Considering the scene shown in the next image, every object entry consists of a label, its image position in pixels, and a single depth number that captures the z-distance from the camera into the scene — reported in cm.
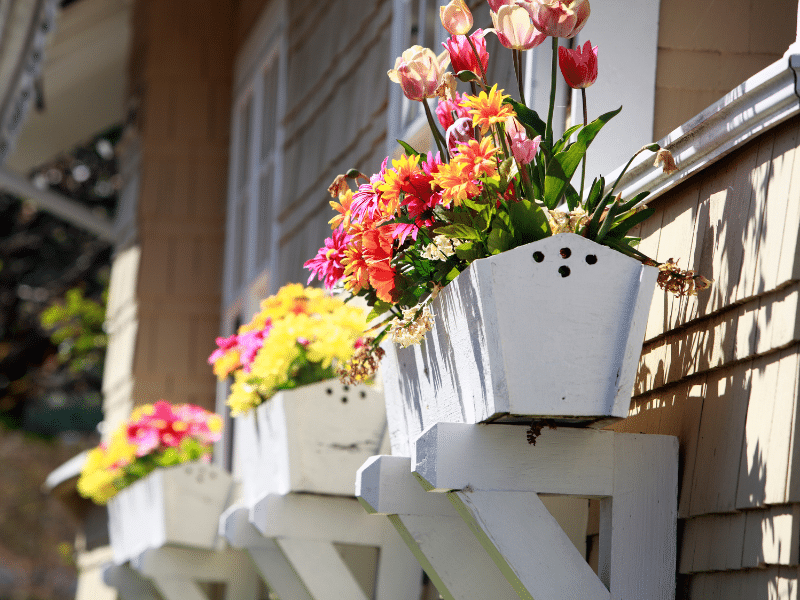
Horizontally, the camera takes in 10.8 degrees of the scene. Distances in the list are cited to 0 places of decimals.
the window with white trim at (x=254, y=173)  927
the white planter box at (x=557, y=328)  476
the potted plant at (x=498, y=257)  477
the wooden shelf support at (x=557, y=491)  480
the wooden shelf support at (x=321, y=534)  558
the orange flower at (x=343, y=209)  497
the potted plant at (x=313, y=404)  557
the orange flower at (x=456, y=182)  479
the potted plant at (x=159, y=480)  688
